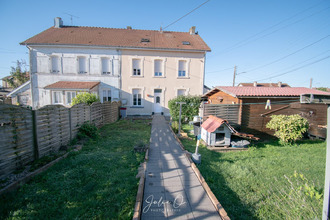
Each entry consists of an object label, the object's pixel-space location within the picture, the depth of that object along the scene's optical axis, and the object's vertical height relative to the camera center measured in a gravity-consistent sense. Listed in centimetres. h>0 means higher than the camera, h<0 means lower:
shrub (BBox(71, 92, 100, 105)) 1016 +2
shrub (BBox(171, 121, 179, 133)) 971 -174
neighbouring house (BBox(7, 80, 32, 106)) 1603 +18
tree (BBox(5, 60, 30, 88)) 2826 +395
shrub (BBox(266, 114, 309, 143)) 738 -112
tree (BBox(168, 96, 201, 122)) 1205 -53
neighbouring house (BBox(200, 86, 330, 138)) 806 -26
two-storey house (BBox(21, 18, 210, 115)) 1503 +345
